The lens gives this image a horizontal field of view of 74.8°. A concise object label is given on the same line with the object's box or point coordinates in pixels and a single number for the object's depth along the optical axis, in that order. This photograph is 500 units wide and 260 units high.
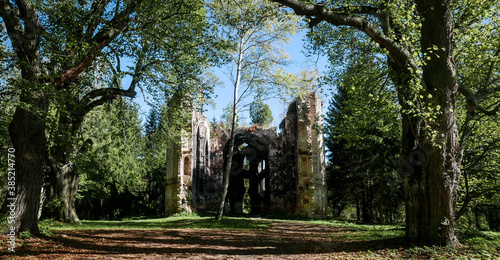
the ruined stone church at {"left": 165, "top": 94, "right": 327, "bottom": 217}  23.34
